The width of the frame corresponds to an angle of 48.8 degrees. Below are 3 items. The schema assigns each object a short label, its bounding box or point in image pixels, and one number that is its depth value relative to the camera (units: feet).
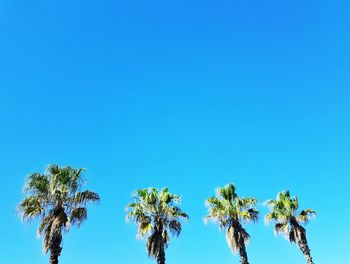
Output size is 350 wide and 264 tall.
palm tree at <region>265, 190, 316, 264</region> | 107.34
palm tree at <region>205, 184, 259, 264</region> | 98.32
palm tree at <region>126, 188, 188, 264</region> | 88.07
